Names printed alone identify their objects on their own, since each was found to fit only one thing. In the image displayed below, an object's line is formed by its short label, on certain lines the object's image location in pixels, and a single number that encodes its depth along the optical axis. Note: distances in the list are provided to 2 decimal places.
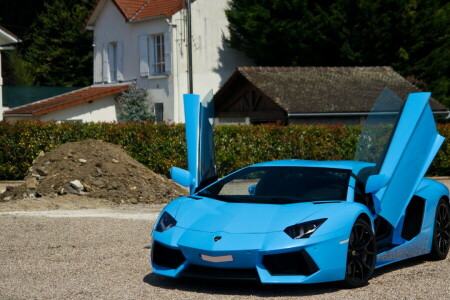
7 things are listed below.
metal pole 33.59
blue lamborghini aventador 7.53
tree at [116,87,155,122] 40.16
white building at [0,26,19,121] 35.81
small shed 33.28
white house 39.25
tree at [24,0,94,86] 54.22
